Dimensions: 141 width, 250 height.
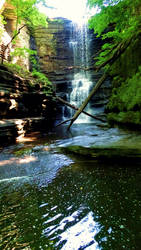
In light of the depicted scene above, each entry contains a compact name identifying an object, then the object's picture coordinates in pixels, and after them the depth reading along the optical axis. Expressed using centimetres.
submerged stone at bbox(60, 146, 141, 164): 255
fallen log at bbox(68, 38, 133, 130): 599
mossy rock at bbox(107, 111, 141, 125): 481
